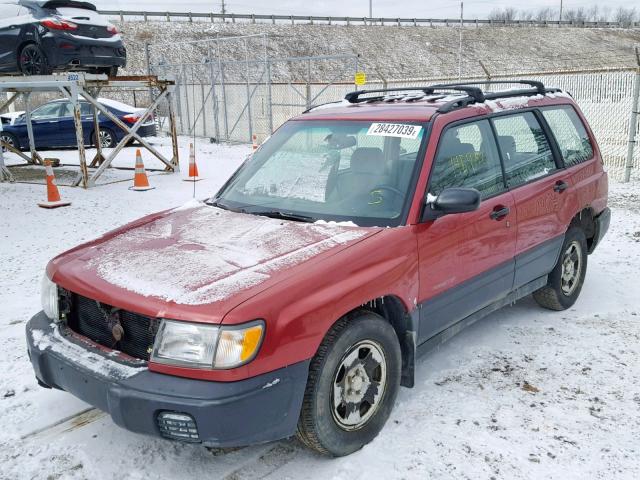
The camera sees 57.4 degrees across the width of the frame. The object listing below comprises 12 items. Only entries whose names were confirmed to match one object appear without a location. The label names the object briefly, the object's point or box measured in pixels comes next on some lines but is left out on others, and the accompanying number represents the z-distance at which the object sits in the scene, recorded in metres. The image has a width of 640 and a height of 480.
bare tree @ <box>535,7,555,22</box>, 103.94
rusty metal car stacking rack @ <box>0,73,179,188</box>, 10.00
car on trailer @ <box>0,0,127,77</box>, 10.20
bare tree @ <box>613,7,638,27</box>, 99.00
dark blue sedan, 15.85
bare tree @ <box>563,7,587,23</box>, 102.88
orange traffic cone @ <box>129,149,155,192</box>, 10.62
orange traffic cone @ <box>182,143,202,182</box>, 10.95
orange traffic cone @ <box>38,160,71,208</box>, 9.10
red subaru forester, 2.47
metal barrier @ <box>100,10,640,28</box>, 55.47
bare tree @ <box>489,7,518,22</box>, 102.94
